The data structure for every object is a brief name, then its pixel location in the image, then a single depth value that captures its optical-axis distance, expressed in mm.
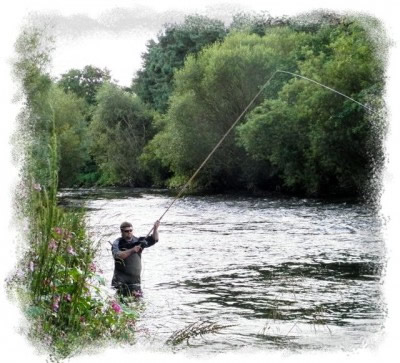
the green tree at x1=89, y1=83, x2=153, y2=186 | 65875
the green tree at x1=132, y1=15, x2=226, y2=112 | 58031
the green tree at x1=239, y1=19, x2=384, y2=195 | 34125
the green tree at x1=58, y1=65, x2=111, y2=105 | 81875
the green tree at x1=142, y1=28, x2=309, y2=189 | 46094
